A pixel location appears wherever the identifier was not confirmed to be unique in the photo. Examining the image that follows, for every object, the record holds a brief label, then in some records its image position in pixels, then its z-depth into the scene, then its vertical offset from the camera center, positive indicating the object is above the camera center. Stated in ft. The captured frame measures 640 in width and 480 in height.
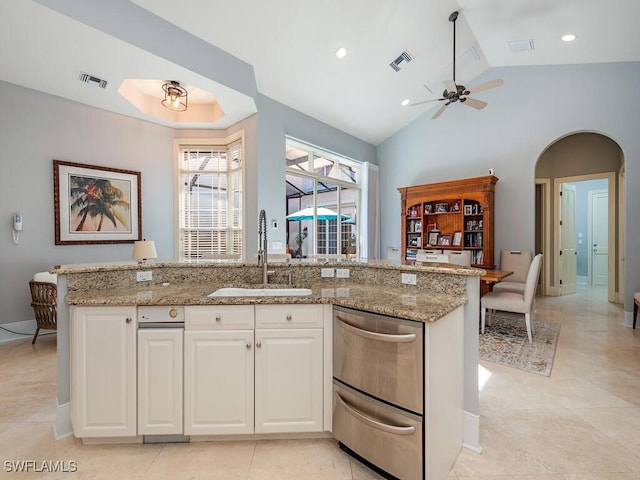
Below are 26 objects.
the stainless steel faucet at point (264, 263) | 7.39 -0.55
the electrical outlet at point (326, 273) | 7.78 -0.83
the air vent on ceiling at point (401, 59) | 14.33 +8.47
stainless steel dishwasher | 4.76 -2.50
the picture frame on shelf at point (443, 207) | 18.56 +1.94
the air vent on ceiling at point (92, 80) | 11.41 +6.04
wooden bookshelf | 16.81 +1.35
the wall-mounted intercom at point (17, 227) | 12.00 +0.54
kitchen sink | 6.63 -1.13
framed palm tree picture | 13.12 +1.65
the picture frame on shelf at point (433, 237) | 19.06 +0.16
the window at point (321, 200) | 17.97 +2.55
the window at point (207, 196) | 16.65 +2.38
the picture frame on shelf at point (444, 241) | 18.45 -0.09
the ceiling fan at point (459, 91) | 11.72 +5.82
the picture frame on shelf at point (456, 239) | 17.88 +0.00
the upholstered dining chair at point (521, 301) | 11.62 -2.39
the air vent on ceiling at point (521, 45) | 14.37 +9.13
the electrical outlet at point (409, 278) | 6.77 -0.85
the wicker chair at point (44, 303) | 11.02 -2.21
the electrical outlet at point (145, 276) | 7.25 -0.83
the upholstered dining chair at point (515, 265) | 15.41 -1.35
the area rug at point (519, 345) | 9.85 -3.89
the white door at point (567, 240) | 21.06 -0.06
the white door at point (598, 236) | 24.13 +0.23
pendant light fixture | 13.64 +6.56
